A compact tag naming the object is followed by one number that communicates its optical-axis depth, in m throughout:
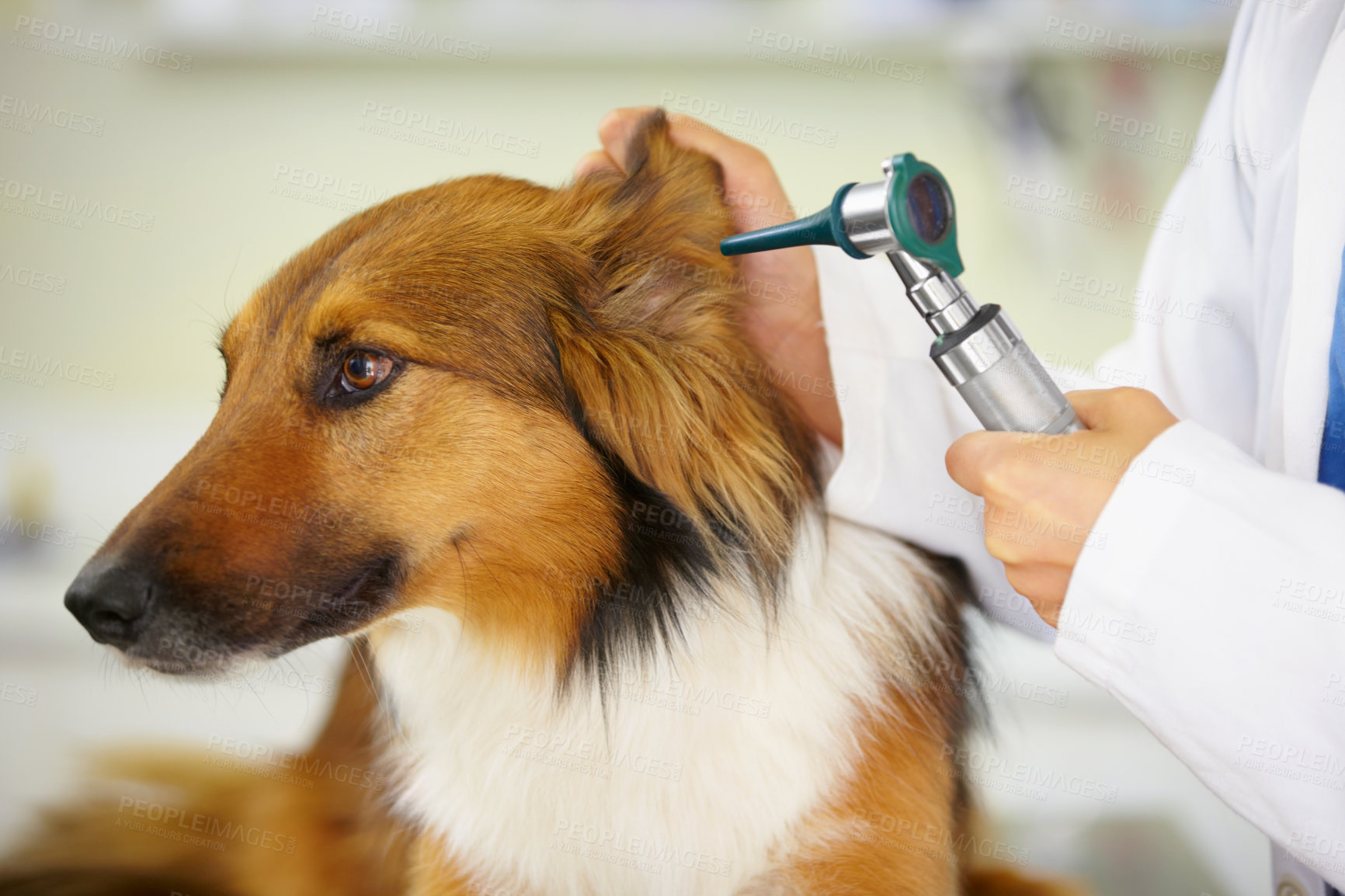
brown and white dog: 0.89
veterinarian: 0.62
